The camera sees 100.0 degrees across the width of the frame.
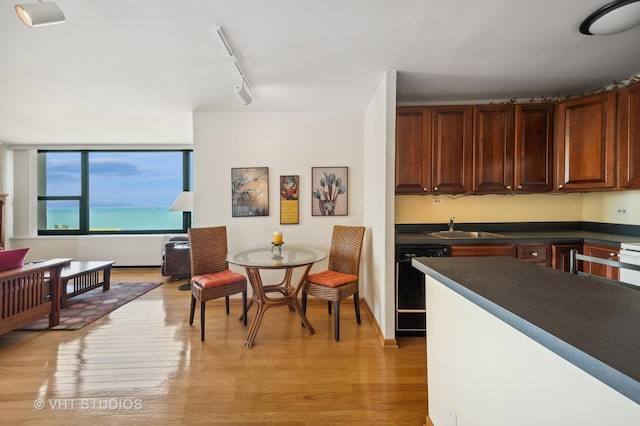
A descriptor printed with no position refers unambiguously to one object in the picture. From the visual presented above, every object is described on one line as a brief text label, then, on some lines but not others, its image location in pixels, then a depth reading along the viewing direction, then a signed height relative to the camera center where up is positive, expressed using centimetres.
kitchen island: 56 -39
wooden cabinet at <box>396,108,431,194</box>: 266 +62
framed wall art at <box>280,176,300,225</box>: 332 +15
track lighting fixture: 182 +118
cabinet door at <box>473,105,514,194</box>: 266 +64
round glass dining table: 229 -43
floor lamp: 403 +13
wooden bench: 227 -76
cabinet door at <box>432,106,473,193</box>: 266 +65
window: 519 +44
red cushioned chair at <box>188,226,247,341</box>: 253 -63
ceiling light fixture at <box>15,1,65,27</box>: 136 +102
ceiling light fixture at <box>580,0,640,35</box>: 152 +116
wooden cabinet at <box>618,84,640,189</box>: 223 +65
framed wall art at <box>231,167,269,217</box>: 330 +26
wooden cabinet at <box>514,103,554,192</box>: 265 +64
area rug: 275 -113
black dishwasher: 243 -69
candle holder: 253 -39
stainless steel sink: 265 -23
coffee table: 322 -86
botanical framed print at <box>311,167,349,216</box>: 333 +29
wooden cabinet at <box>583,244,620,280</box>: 218 -37
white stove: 198 -34
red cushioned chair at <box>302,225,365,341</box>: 250 -64
